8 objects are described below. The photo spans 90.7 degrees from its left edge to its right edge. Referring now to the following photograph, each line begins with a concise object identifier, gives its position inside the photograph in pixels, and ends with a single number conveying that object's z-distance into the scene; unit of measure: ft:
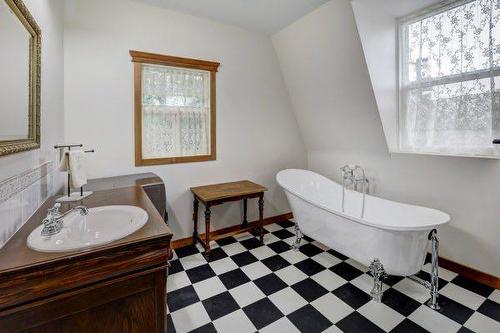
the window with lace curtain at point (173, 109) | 8.08
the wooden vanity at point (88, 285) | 2.63
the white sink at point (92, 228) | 3.08
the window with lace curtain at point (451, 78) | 6.22
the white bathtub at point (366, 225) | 5.74
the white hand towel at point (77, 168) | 5.21
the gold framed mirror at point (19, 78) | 3.29
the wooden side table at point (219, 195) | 8.23
